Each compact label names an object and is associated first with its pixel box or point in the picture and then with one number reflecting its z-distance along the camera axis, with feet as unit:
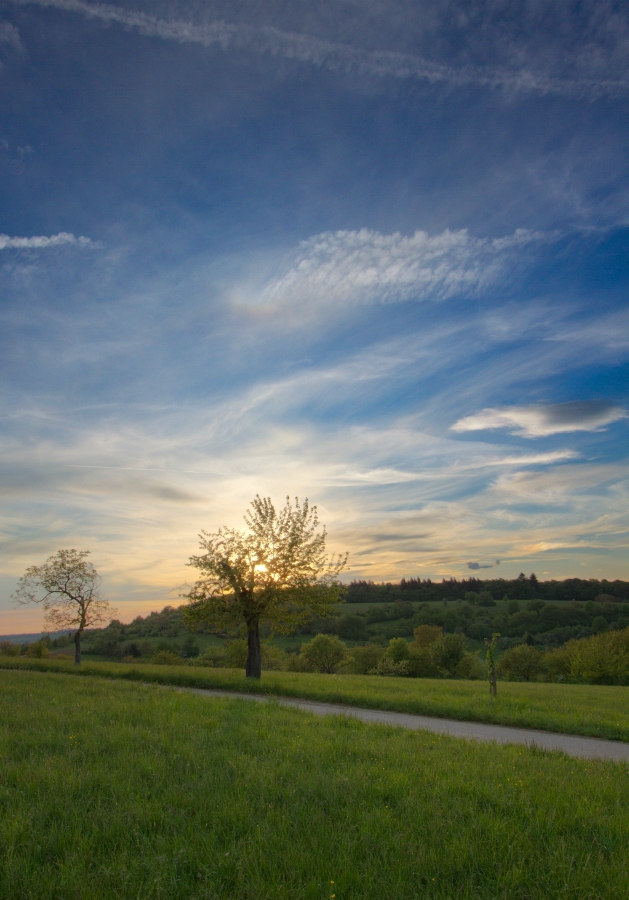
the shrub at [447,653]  247.91
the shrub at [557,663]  240.94
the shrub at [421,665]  246.74
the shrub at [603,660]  212.84
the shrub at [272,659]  248.18
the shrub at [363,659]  247.70
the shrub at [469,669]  239.71
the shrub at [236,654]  252.01
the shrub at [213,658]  256.38
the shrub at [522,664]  249.55
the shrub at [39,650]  227.81
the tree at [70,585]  131.85
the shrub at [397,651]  248.32
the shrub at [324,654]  254.68
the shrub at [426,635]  273.29
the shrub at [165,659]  258.98
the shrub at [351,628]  352.69
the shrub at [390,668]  223.10
